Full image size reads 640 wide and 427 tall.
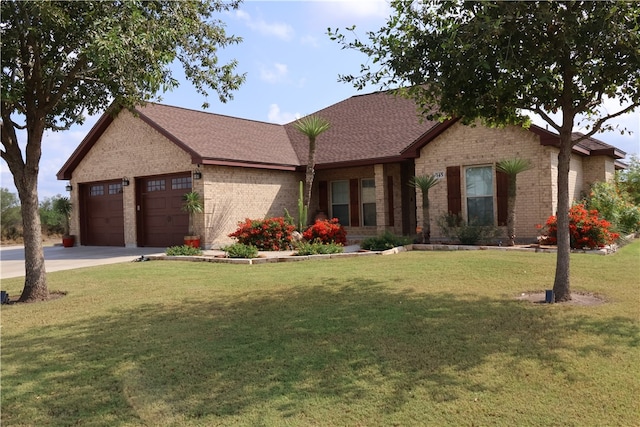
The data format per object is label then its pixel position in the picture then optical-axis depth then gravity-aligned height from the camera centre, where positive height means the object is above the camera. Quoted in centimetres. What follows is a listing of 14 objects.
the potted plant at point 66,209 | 2214 +62
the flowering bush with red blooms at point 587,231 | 1221 -60
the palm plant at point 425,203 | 1499 +28
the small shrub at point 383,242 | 1388 -87
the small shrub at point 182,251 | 1440 -98
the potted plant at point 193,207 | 1647 +39
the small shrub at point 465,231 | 1446 -62
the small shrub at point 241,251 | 1306 -95
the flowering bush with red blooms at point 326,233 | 1538 -58
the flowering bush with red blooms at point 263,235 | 1514 -57
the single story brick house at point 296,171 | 1520 +163
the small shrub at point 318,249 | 1319 -95
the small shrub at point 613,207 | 1462 -2
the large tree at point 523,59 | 609 +207
